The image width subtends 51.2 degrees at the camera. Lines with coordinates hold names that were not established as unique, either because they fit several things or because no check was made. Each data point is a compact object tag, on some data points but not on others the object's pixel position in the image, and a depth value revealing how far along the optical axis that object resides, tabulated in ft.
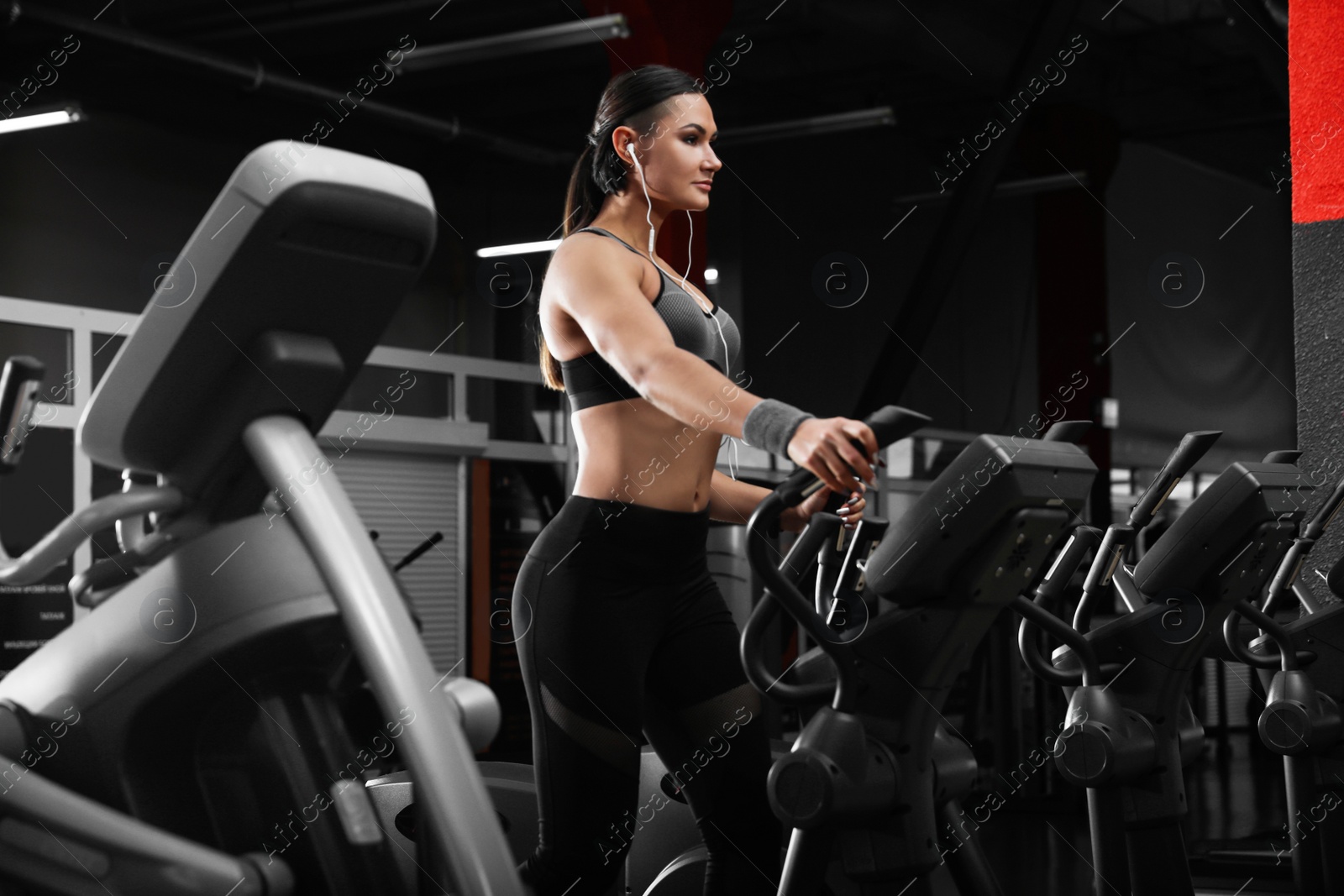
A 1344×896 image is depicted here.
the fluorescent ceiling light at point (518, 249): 28.99
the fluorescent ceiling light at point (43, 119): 22.80
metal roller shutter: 23.91
